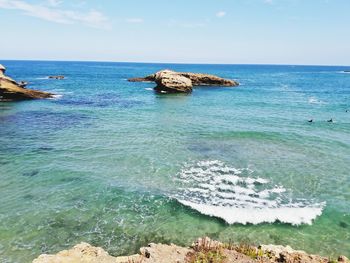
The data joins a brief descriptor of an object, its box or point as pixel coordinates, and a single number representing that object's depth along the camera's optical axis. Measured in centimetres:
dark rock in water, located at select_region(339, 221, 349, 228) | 1572
